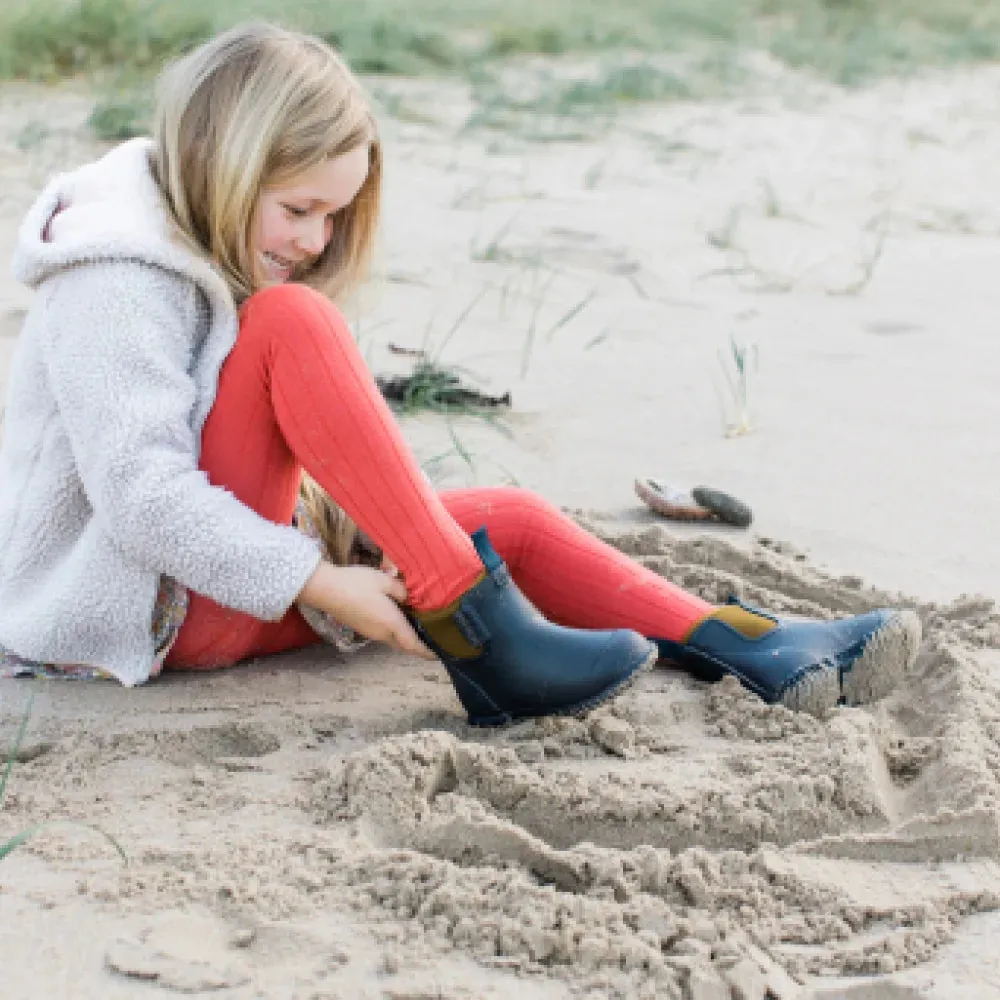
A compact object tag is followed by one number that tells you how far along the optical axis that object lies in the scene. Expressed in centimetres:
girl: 223
